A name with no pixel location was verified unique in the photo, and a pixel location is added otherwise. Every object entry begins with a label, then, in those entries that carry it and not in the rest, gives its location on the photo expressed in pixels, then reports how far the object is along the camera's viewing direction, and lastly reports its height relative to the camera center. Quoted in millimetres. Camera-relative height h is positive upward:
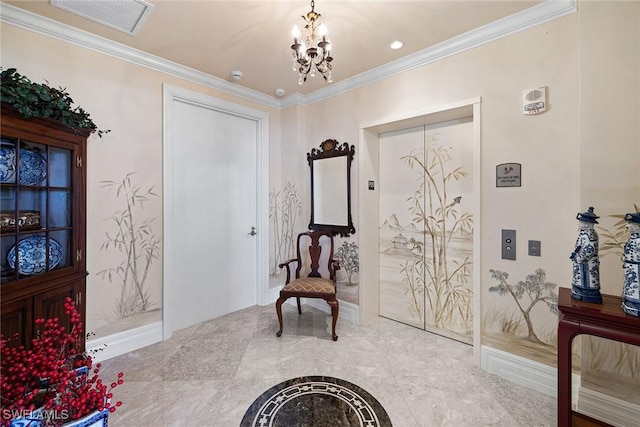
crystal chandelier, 1616 +980
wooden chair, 2715 -705
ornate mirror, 3137 +304
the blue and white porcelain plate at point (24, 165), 1673 +290
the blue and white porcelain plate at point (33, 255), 1748 -290
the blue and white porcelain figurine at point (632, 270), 1295 -268
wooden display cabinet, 1666 -62
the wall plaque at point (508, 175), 2064 +294
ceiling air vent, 1928 +1455
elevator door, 2580 -144
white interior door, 2844 +9
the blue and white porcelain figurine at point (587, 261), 1452 -254
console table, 1298 -553
